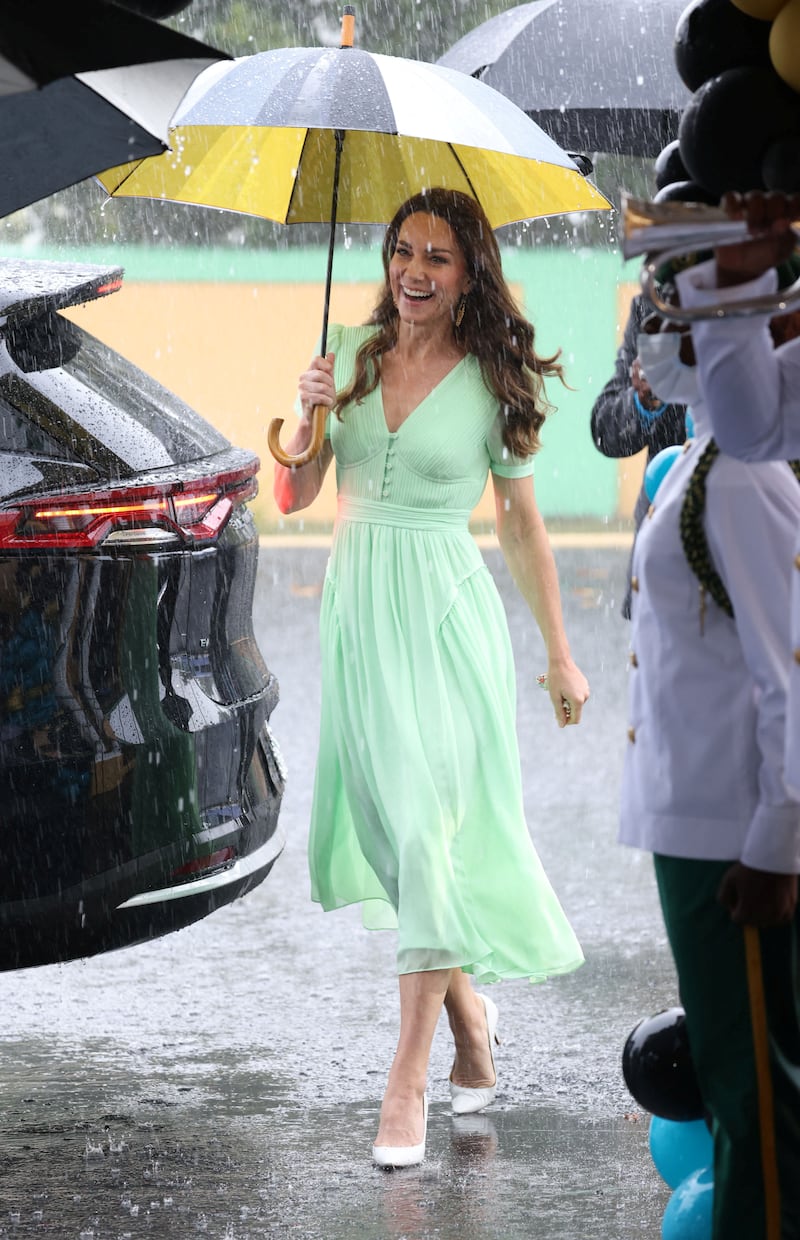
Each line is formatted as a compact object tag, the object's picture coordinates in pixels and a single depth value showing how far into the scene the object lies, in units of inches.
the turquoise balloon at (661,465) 275.1
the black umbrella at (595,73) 477.7
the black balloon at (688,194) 263.1
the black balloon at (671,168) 286.5
